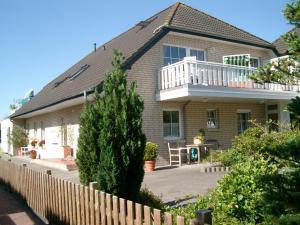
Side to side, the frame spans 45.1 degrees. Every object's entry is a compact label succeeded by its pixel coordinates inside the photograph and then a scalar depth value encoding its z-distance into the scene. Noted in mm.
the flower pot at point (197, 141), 16812
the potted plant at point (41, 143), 25003
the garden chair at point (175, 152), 16788
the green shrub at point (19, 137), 29344
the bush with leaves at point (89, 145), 6902
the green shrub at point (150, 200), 6723
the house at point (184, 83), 16203
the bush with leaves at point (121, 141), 6414
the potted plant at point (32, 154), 25008
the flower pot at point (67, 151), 19344
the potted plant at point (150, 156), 14727
